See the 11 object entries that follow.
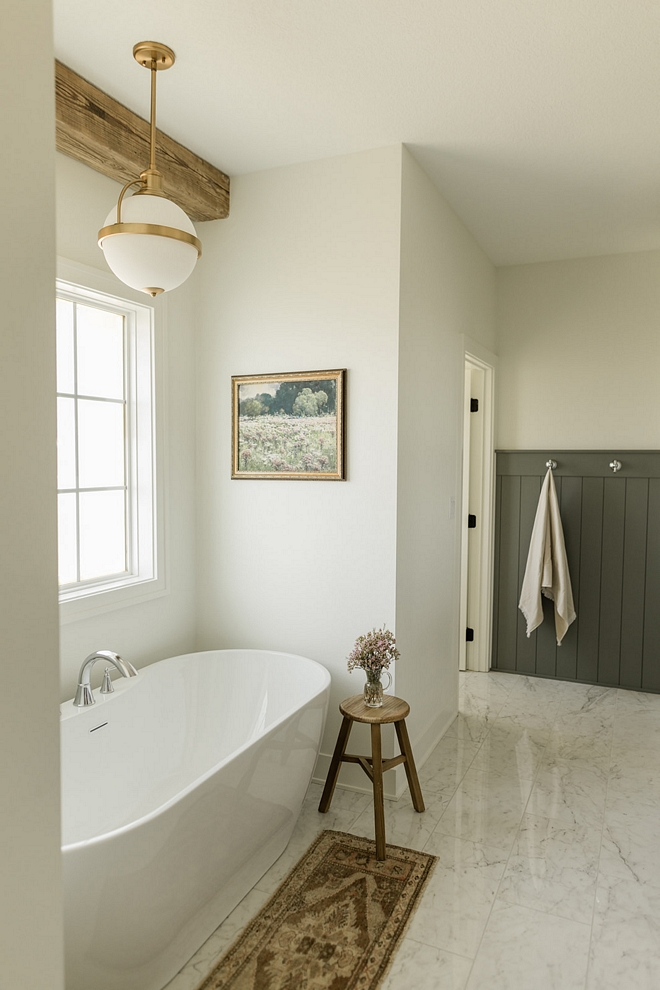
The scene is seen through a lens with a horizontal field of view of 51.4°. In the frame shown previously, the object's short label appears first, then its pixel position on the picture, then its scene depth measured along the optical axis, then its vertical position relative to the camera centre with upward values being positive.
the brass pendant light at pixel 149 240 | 1.87 +0.62
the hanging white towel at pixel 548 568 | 4.27 -0.63
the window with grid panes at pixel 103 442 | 2.71 +0.09
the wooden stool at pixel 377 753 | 2.46 -1.09
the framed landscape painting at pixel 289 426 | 2.94 +0.18
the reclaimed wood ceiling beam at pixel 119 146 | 2.30 +1.19
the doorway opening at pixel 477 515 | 4.53 -0.31
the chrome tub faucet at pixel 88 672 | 2.30 -0.71
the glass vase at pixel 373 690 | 2.60 -0.85
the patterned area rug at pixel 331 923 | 1.89 -1.39
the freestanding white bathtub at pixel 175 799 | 1.57 -1.02
